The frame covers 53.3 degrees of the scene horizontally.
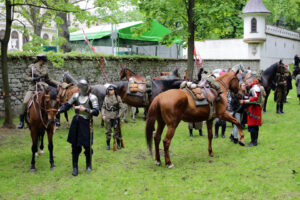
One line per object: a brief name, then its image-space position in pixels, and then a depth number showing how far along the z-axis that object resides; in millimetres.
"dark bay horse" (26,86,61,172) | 6852
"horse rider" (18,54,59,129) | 8702
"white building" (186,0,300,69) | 32531
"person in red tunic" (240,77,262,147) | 8516
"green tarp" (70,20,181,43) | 19781
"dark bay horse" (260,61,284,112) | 13641
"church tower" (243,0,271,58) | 32438
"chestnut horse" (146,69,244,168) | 7000
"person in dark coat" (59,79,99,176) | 6523
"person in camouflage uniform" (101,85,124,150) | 8797
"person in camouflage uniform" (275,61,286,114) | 13750
